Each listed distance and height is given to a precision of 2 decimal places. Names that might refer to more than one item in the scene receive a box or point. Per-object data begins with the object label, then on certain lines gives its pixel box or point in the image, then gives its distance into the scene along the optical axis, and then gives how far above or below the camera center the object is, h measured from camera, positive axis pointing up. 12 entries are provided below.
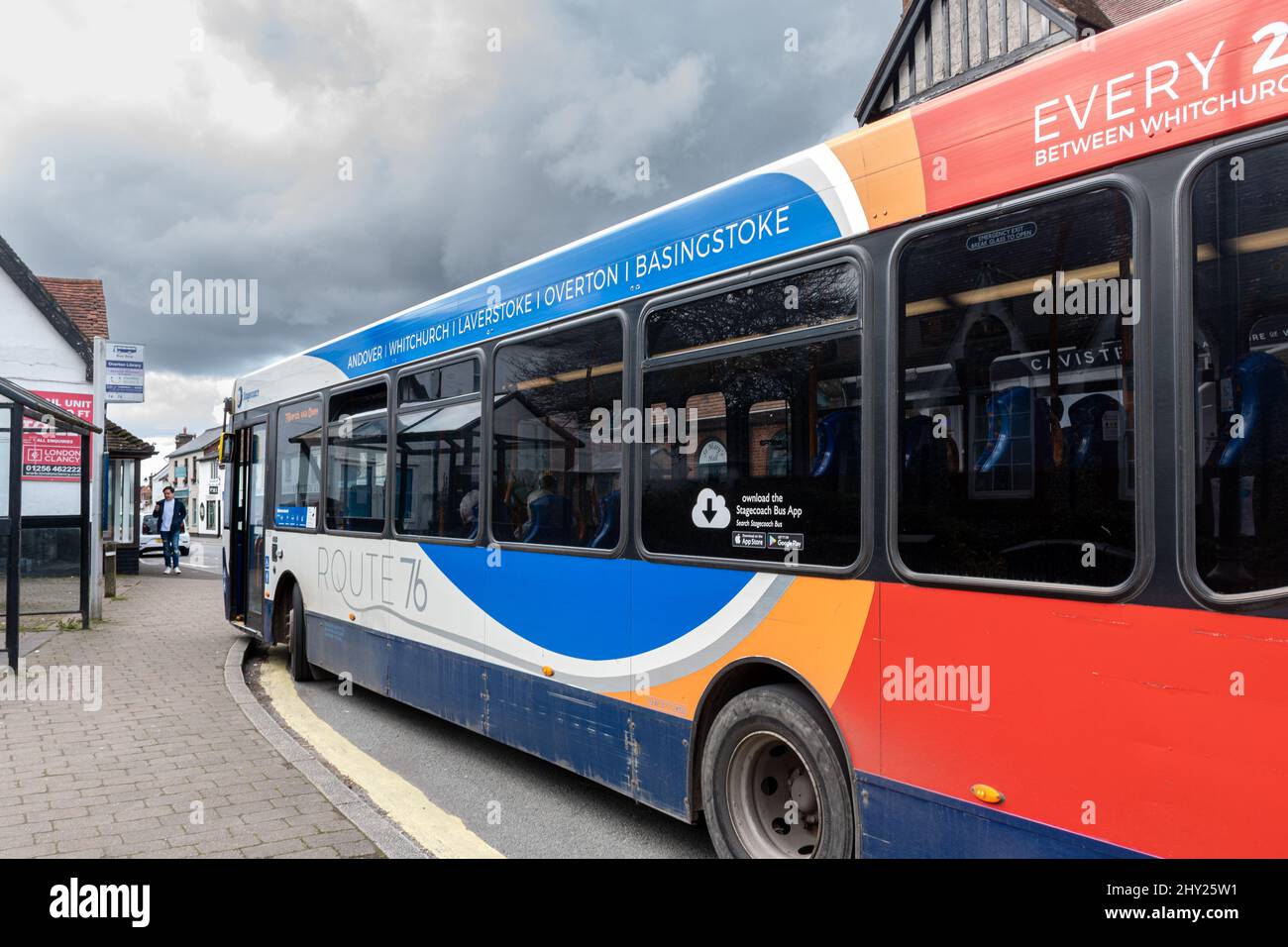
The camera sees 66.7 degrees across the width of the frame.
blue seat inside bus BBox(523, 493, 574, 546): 5.36 -0.11
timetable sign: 17.66 +2.40
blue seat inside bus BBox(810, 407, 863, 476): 3.69 +0.23
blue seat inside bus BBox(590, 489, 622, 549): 4.93 -0.09
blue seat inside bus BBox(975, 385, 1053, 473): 3.07 +0.23
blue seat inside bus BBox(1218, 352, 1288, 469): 2.54 +0.25
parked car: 28.53 -1.29
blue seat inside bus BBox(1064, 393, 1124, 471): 2.90 +0.21
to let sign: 18.98 +0.86
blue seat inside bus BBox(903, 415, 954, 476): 3.37 +0.19
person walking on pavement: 23.73 -0.63
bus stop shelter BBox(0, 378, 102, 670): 8.98 -0.32
